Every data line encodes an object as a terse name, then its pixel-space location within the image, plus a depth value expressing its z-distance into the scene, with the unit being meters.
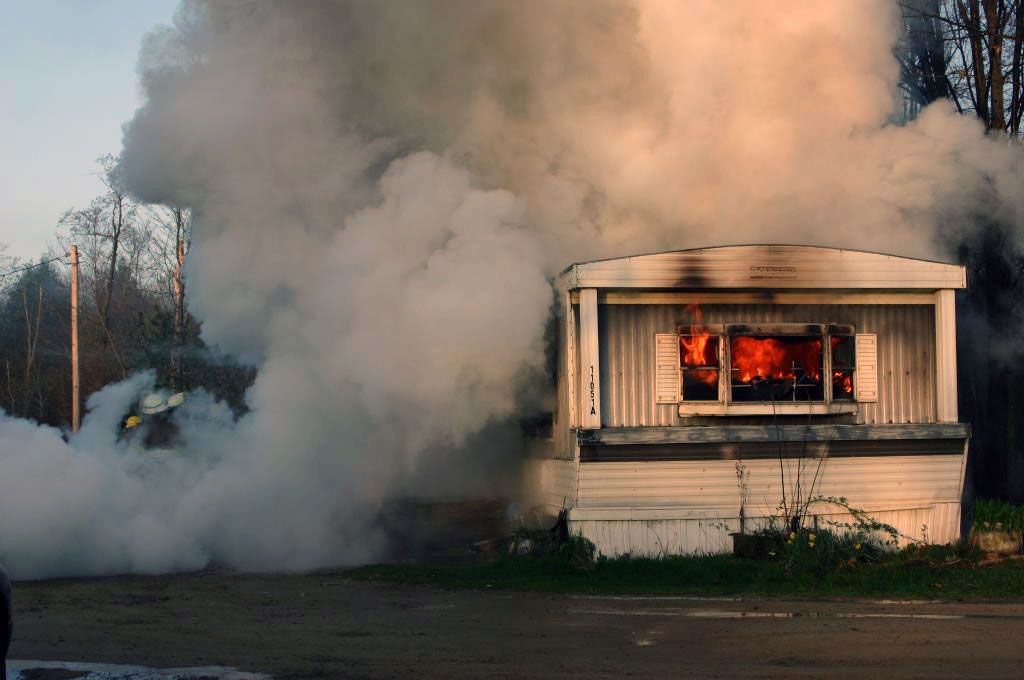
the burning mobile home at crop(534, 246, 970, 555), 13.02
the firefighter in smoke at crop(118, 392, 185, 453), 19.11
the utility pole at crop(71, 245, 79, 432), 28.38
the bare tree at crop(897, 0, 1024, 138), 16.89
